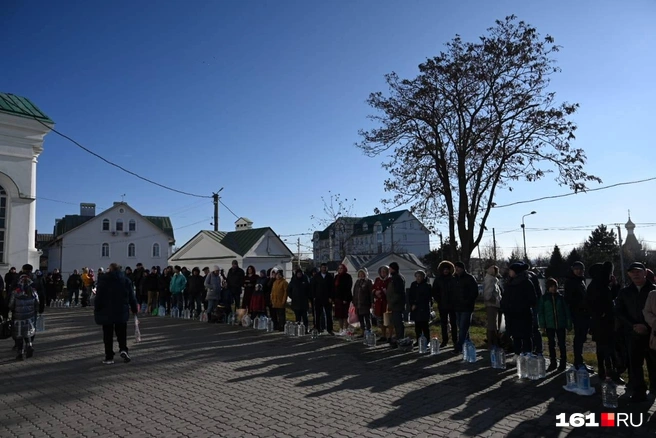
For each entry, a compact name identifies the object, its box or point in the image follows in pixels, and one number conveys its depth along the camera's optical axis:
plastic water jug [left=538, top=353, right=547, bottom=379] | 7.92
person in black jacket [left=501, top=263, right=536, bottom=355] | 8.86
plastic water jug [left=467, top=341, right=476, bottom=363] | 9.33
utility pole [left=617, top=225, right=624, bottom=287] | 34.74
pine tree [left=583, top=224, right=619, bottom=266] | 54.50
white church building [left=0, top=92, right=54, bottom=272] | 20.03
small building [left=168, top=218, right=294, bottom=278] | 34.50
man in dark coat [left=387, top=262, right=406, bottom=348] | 11.35
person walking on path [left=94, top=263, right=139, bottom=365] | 9.20
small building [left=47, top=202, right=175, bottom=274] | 45.88
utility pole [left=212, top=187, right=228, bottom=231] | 39.03
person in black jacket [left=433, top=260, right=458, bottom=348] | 10.67
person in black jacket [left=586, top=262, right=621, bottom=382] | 7.47
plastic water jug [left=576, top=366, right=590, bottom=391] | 6.98
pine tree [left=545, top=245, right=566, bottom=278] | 52.31
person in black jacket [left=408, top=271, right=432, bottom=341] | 11.05
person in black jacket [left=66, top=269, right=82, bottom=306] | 23.56
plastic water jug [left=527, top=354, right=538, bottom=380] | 7.86
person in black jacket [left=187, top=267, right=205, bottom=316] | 17.86
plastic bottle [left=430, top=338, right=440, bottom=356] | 10.20
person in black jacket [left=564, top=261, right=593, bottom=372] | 8.17
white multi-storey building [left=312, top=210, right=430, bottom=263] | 76.06
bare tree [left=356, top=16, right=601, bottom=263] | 19.48
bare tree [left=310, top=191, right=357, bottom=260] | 35.44
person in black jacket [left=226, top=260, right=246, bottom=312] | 16.32
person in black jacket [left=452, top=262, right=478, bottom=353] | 10.20
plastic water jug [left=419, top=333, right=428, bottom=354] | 10.41
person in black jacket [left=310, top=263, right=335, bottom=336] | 13.30
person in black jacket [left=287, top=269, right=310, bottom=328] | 13.71
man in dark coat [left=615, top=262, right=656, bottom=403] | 6.44
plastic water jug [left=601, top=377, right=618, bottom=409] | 6.22
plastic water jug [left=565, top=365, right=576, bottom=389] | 7.18
